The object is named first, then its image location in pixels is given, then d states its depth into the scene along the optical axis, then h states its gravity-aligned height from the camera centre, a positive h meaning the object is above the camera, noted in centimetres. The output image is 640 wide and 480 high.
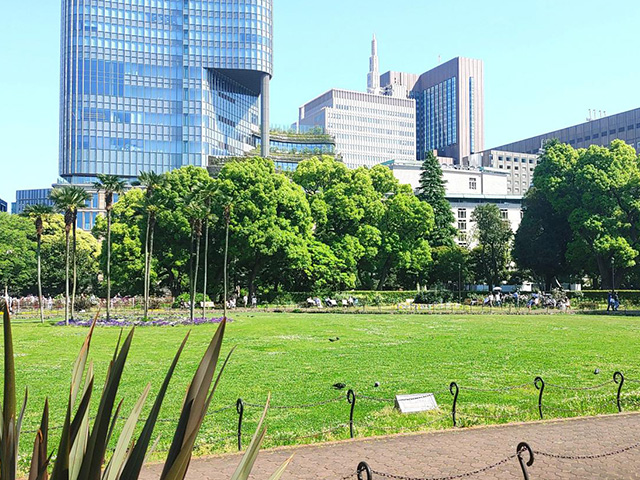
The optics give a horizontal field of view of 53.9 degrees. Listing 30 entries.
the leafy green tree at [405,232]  5909 +269
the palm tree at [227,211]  4116 +322
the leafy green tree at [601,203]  5075 +490
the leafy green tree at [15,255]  6354 +51
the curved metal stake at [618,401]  1258 -284
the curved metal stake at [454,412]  1148 -276
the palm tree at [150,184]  3741 +476
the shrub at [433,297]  5272 -307
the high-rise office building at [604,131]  11562 +2542
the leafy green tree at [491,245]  6488 +169
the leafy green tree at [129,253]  5381 +61
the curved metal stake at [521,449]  750 -227
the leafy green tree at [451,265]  6341 -45
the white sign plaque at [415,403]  1254 -286
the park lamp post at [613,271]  5012 -83
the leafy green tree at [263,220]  5147 +343
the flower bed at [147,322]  3344 -341
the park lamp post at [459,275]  6221 -151
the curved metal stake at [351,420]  1069 -275
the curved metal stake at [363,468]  613 -210
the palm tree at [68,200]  3503 +338
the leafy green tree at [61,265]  6650 -54
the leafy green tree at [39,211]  3660 +287
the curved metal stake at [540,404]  1202 -277
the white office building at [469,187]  9481 +1327
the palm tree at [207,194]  3997 +422
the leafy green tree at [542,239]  5688 +196
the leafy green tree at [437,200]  6956 +702
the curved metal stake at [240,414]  995 -245
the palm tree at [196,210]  3831 +307
